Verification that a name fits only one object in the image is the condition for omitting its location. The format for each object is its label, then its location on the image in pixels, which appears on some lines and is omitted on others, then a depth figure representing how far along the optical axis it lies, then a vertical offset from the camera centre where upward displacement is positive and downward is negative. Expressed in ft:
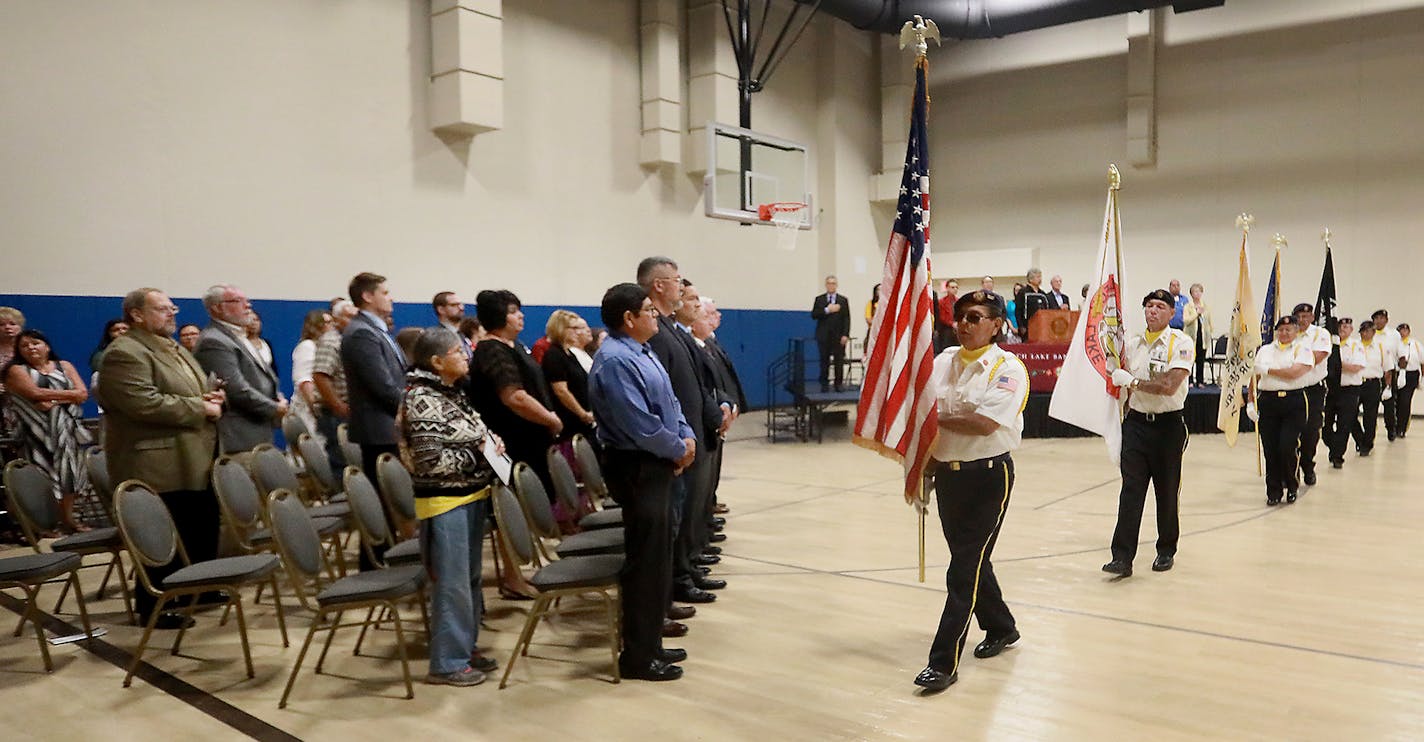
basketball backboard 43.06 +7.43
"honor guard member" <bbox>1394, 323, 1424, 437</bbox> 37.83 -2.67
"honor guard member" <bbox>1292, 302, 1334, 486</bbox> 24.31 -1.59
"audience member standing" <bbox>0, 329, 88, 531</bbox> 21.06 -1.83
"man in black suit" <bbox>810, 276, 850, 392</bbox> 45.37 -0.18
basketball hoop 44.39 +5.35
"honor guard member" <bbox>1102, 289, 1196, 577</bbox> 16.85 -1.88
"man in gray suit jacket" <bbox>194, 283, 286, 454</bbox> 16.74 -0.81
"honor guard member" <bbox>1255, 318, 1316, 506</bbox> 23.81 -2.21
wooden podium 41.34 -0.26
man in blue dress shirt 11.80 -1.70
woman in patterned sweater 11.65 -1.92
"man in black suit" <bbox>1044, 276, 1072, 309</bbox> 43.62 +1.20
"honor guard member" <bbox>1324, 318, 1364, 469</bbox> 30.60 -2.54
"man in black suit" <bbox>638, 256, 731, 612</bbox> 14.39 -1.34
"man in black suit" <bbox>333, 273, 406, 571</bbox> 15.74 -0.73
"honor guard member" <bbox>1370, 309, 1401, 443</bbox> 33.96 -1.37
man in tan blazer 14.11 -1.37
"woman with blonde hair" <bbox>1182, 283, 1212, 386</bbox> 42.78 -0.25
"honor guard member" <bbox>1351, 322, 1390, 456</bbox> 32.76 -2.62
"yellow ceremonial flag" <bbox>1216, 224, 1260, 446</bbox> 26.08 -1.37
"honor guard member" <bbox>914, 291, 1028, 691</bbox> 11.59 -1.76
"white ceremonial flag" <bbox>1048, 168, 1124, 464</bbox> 17.24 -1.06
